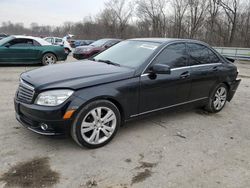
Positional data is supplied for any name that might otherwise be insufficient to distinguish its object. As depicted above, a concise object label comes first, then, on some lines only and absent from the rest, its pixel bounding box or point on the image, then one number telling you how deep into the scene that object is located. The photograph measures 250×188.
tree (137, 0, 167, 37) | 43.59
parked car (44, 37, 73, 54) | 18.86
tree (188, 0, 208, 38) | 36.56
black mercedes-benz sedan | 3.04
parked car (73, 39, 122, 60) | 12.49
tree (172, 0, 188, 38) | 39.92
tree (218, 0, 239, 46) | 30.55
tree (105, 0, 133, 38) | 49.72
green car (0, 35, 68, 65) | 10.02
